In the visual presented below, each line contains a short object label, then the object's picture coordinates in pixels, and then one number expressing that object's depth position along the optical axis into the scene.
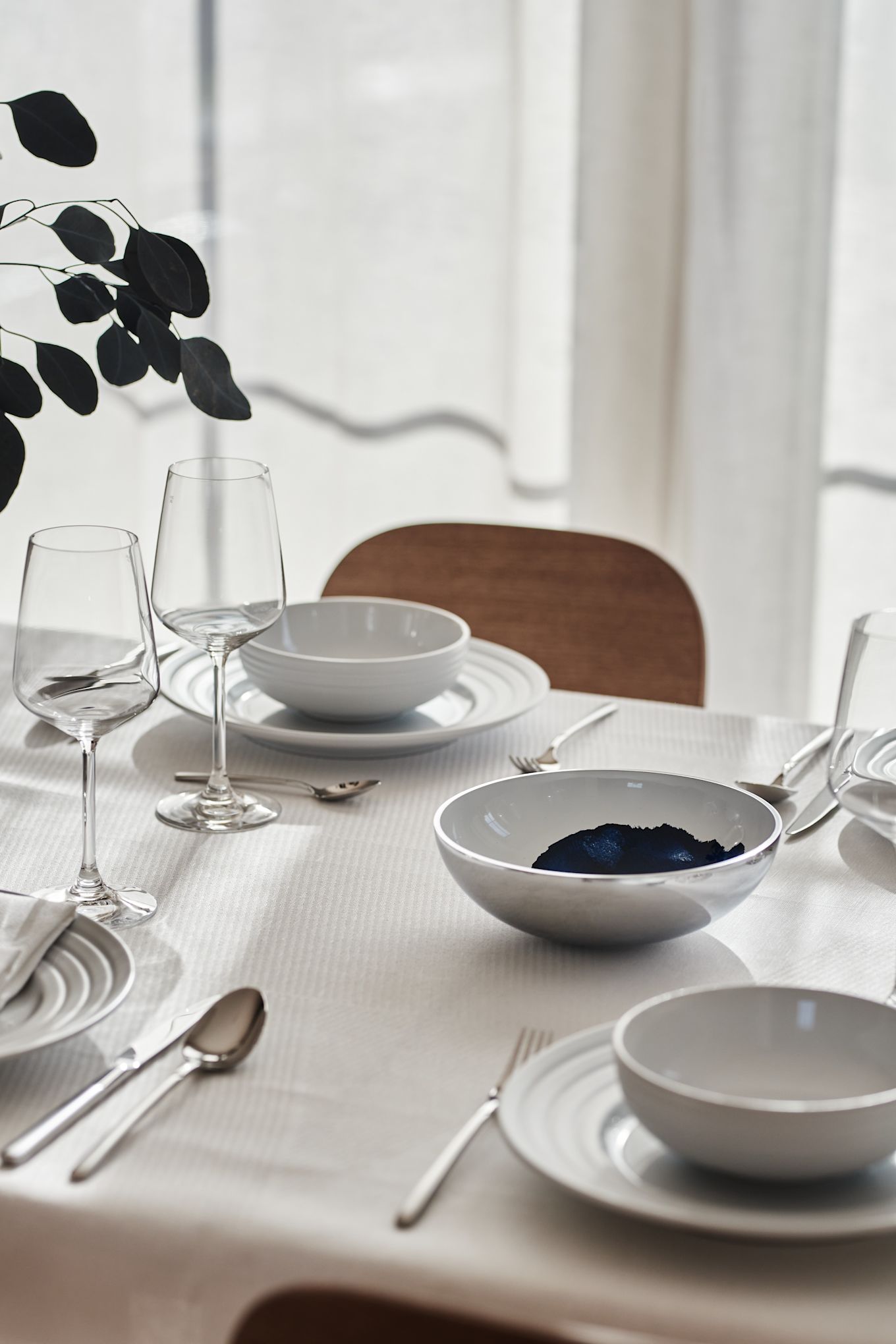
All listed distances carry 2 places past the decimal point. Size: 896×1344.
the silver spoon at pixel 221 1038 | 1.59
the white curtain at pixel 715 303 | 3.09
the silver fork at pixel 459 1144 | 1.51
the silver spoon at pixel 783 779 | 1.95
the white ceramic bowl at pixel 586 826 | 1.69
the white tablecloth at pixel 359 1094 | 1.48
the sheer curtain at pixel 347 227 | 3.45
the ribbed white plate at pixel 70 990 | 1.60
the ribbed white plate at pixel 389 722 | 2.00
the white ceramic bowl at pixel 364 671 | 2.02
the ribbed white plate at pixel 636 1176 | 1.48
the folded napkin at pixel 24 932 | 1.65
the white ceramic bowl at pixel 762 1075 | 1.49
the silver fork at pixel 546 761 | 1.99
